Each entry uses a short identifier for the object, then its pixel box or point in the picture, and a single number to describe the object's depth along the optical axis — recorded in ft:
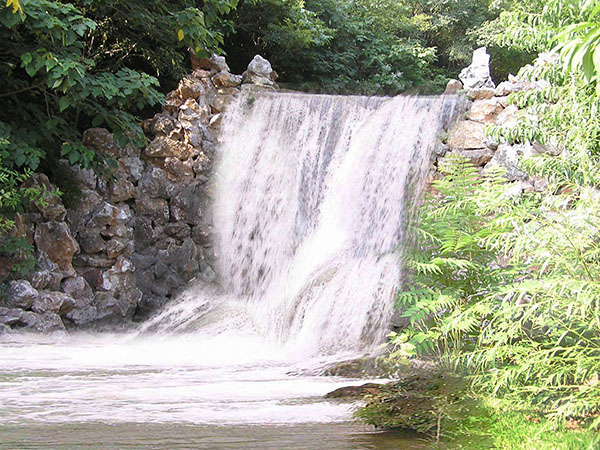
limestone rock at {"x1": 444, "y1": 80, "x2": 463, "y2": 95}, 29.34
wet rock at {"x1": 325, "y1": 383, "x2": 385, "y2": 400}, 13.66
